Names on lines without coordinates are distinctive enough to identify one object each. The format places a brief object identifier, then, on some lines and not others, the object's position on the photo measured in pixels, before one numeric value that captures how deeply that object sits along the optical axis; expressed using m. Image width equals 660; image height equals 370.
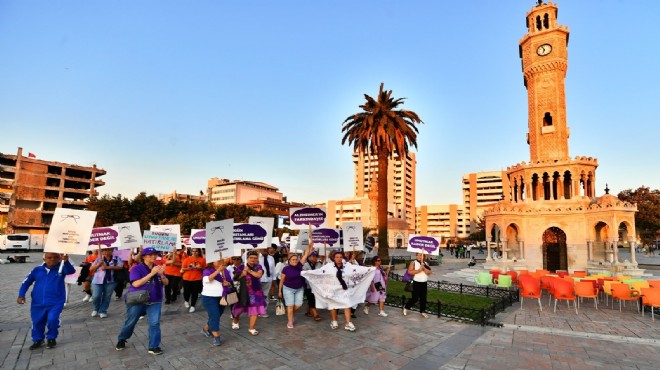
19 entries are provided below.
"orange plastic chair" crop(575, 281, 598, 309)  12.42
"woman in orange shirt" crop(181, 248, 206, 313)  11.19
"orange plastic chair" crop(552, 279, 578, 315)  12.00
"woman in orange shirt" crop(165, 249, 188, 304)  12.32
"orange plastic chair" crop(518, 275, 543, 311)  12.52
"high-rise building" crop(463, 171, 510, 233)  143.75
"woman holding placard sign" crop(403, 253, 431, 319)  10.94
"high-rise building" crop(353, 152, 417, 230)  150.50
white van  41.25
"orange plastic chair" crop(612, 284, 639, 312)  11.98
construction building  67.12
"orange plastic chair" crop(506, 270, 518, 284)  16.93
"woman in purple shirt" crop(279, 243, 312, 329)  9.27
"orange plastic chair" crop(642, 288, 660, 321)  10.94
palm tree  29.62
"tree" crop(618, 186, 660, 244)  51.22
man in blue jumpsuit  7.23
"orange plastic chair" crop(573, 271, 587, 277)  17.17
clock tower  30.94
